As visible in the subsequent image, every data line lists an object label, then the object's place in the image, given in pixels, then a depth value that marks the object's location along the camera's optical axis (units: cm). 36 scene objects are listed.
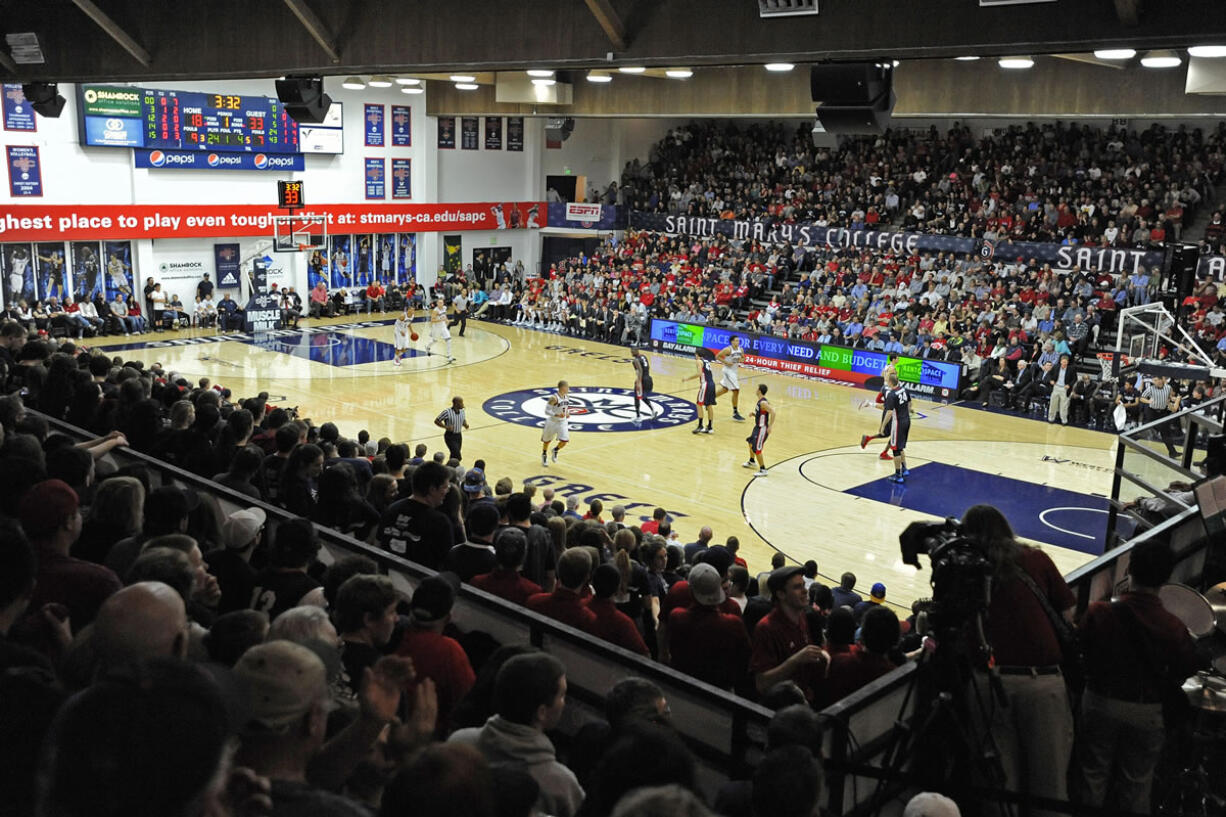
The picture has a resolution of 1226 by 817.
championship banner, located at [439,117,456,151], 3603
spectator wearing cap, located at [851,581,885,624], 825
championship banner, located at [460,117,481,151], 3666
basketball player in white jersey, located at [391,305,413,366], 2547
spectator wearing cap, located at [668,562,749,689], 511
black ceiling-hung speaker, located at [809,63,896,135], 703
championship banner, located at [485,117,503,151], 3738
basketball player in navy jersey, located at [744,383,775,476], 1689
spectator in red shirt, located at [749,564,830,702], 507
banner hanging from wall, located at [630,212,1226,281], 2447
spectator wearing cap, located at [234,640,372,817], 261
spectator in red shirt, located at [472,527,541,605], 544
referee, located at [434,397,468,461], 1534
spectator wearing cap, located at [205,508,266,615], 506
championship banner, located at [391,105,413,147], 3469
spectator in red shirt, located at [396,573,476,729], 412
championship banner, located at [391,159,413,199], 3516
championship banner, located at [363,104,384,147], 3400
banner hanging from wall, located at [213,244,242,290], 3134
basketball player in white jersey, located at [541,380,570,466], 1686
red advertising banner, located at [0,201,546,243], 2717
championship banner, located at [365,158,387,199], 3444
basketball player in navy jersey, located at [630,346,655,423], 2002
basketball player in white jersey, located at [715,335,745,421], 2053
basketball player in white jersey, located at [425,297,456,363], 2727
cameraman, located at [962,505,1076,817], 455
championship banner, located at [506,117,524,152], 3809
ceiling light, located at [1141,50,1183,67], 1141
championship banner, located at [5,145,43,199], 2661
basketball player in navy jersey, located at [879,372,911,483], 1700
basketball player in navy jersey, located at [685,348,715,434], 1920
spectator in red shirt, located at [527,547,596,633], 516
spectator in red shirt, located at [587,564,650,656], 509
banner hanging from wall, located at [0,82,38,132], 2603
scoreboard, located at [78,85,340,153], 2766
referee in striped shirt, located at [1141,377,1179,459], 1961
